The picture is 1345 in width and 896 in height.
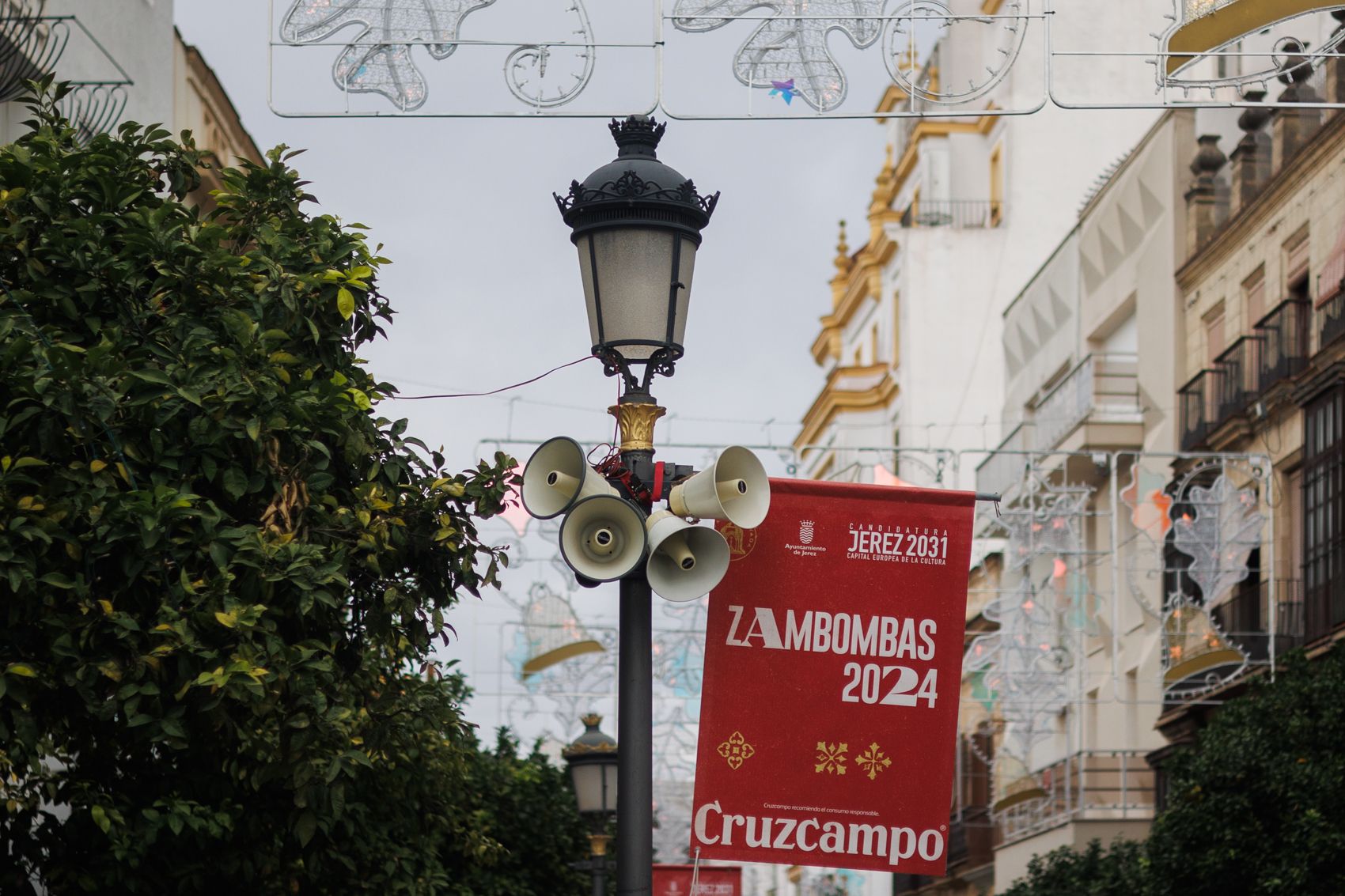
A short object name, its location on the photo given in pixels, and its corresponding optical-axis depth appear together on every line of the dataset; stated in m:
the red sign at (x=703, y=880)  22.16
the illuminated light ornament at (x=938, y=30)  9.54
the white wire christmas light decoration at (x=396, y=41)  9.55
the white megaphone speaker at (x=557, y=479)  7.58
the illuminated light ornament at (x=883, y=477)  29.86
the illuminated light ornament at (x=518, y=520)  26.09
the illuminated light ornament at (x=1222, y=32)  9.54
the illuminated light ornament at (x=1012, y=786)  36.72
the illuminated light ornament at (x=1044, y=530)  26.23
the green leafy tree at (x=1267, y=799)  20.80
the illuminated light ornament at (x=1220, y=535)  26.33
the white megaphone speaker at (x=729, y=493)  7.65
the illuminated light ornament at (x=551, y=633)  27.53
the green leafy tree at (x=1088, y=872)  26.50
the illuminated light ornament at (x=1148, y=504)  26.73
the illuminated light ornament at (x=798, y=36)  9.63
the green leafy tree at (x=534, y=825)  21.09
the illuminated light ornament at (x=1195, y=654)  28.03
